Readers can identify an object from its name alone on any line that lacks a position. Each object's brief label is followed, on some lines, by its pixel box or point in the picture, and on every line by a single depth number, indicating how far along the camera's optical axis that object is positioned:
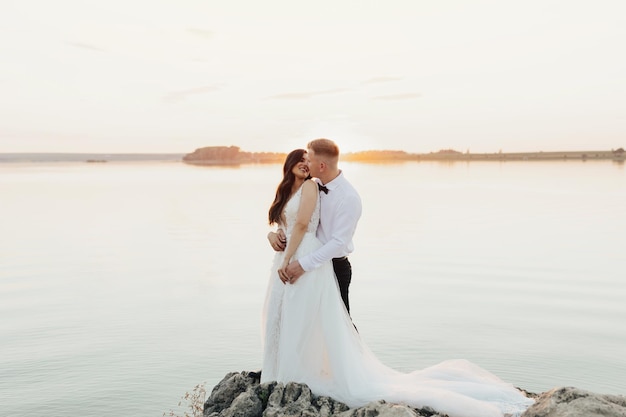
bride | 5.54
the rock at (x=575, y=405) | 4.44
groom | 5.58
